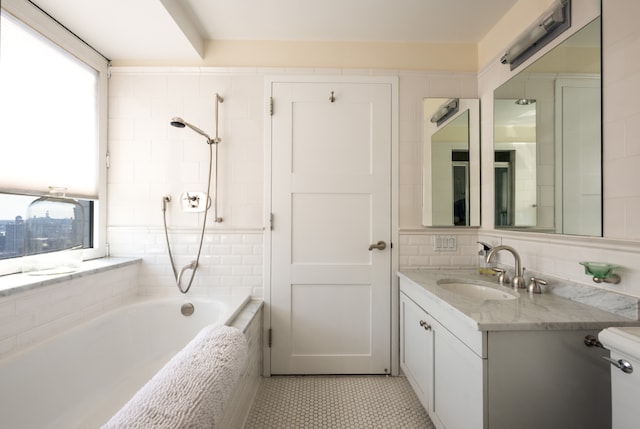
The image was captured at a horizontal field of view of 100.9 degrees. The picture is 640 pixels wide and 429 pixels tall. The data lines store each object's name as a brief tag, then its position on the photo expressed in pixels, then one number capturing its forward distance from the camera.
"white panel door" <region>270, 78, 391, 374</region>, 1.96
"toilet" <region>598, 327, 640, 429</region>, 0.80
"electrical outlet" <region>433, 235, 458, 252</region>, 2.01
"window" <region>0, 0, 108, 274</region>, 1.38
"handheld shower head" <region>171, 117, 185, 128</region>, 1.59
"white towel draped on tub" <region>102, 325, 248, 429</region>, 0.73
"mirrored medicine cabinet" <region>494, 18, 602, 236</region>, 1.20
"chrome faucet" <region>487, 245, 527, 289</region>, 1.46
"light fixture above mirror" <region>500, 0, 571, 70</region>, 1.31
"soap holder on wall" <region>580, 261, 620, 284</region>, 1.11
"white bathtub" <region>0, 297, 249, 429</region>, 1.12
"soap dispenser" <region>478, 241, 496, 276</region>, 1.80
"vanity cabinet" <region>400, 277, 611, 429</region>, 1.01
